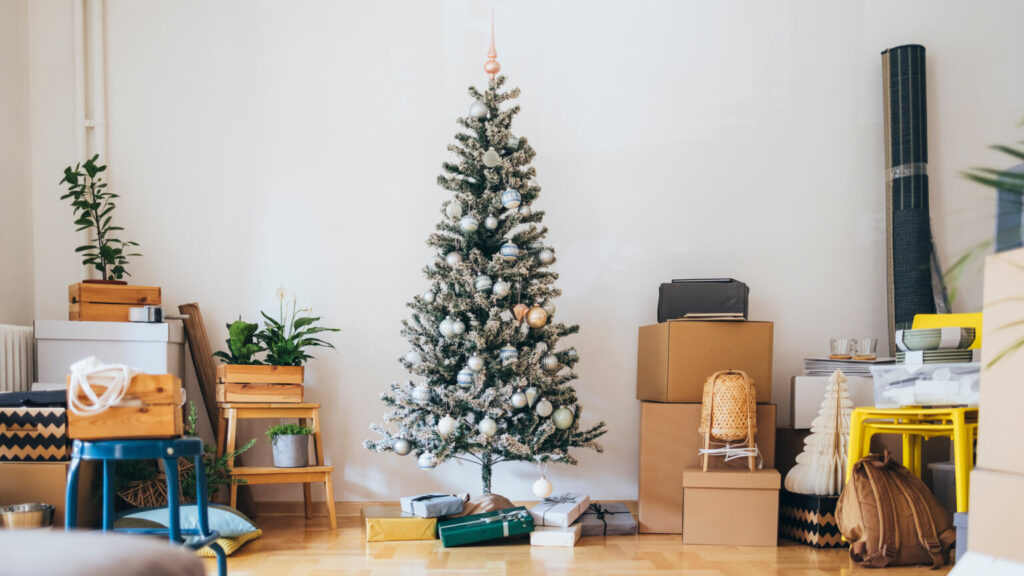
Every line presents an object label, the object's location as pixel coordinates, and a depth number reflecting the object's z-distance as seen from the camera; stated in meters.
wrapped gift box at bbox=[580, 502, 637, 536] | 2.99
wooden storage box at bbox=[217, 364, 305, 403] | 3.09
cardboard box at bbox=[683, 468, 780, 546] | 2.84
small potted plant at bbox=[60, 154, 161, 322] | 3.08
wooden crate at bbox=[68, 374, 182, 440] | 1.65
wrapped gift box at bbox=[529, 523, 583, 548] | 2.83
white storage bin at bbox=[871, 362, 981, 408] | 2.27
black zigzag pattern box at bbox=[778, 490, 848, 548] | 2.83
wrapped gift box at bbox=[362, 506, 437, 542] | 2.88
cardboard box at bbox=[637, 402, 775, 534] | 3.03
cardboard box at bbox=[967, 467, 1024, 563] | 1.53
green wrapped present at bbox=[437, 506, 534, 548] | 2.77
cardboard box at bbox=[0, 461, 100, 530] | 2.41
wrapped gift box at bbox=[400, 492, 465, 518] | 2.90
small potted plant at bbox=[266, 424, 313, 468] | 3.09
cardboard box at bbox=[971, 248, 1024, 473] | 1.54
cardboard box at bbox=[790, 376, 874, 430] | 3.12
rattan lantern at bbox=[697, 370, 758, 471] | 2.88
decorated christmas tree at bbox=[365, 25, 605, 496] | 2.97
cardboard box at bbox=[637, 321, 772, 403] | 3.07
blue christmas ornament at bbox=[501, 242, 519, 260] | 3.01
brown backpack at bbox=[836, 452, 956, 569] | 2.48
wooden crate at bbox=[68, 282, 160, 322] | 3.07
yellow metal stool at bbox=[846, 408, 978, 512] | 2.25
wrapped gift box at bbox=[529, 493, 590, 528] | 2.91
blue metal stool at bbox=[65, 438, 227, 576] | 1.63
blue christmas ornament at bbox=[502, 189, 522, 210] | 3.01
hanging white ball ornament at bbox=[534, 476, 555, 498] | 2.97
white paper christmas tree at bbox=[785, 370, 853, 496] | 2.86
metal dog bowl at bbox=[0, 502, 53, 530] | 2.20
